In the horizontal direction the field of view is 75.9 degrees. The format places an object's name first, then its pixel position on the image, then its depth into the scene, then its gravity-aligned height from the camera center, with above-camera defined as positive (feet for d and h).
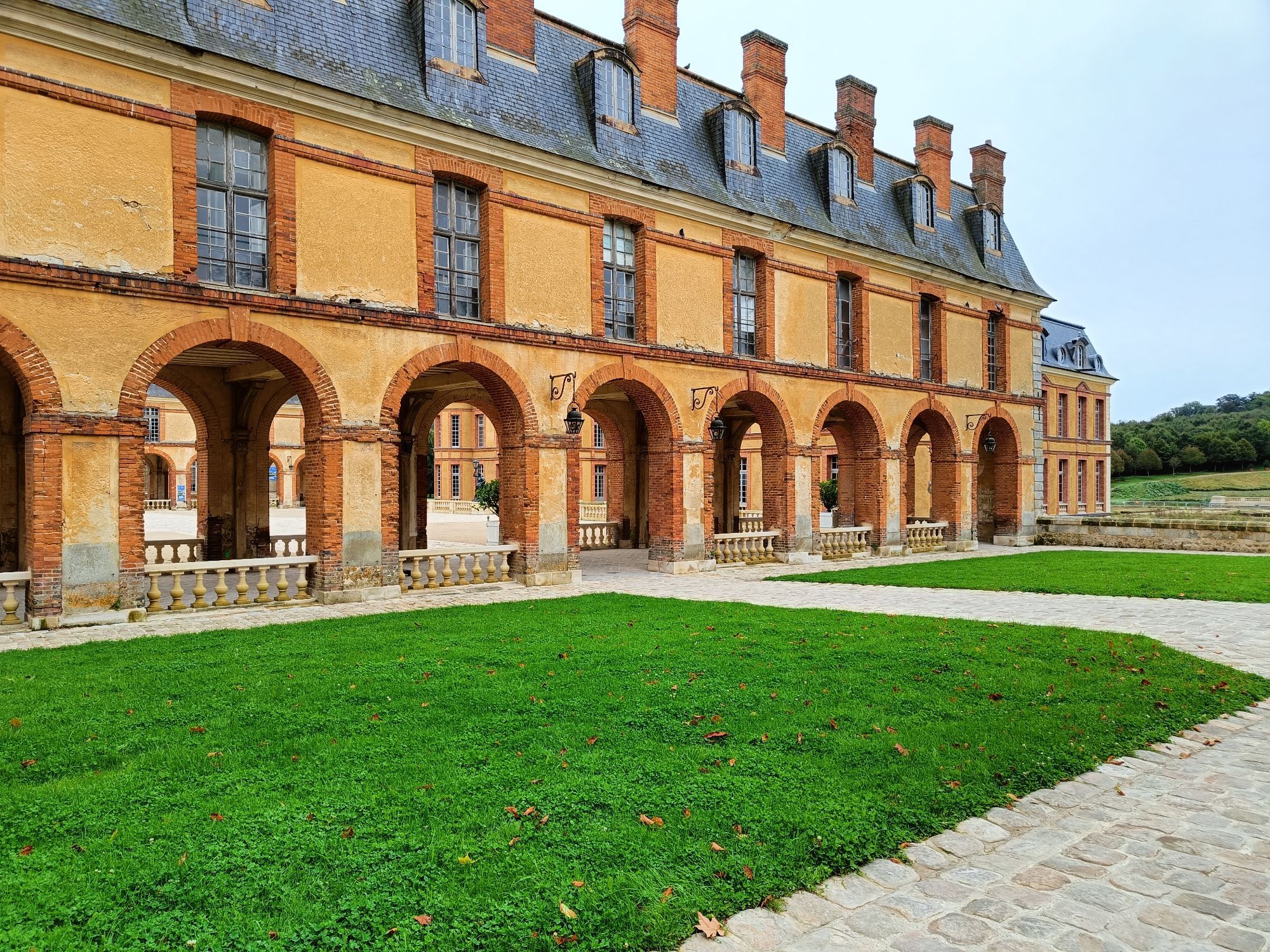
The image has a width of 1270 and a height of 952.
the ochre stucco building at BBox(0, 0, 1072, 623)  34.01 +11.90
